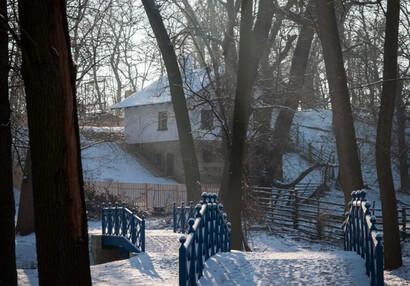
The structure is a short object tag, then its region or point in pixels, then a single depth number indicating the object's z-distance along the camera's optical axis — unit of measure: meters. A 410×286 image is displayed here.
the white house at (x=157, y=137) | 47.00
